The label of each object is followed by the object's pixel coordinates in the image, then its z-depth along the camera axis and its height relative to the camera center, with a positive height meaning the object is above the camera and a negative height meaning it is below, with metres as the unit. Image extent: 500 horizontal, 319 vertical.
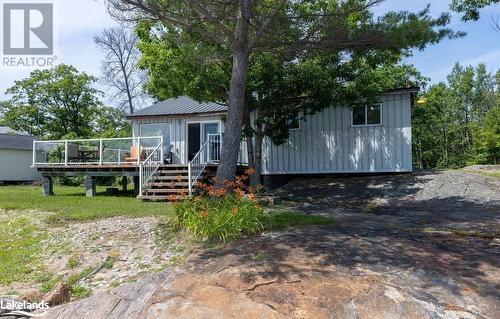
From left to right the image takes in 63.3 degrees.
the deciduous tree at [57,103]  32.09 +5.23
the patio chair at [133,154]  14.21 +0.45
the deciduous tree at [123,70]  35.25 +8.52
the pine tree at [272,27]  8.12 +2.95
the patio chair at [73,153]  14.91 +0.52
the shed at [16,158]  26.22 +0.63
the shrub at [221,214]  6.28 -0.80
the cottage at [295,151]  13.66 +0.56
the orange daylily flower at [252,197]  7.00 -0.55
